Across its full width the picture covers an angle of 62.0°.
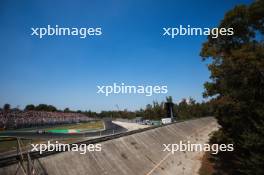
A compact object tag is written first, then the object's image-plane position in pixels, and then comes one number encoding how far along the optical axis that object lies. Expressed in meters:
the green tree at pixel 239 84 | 15.73
